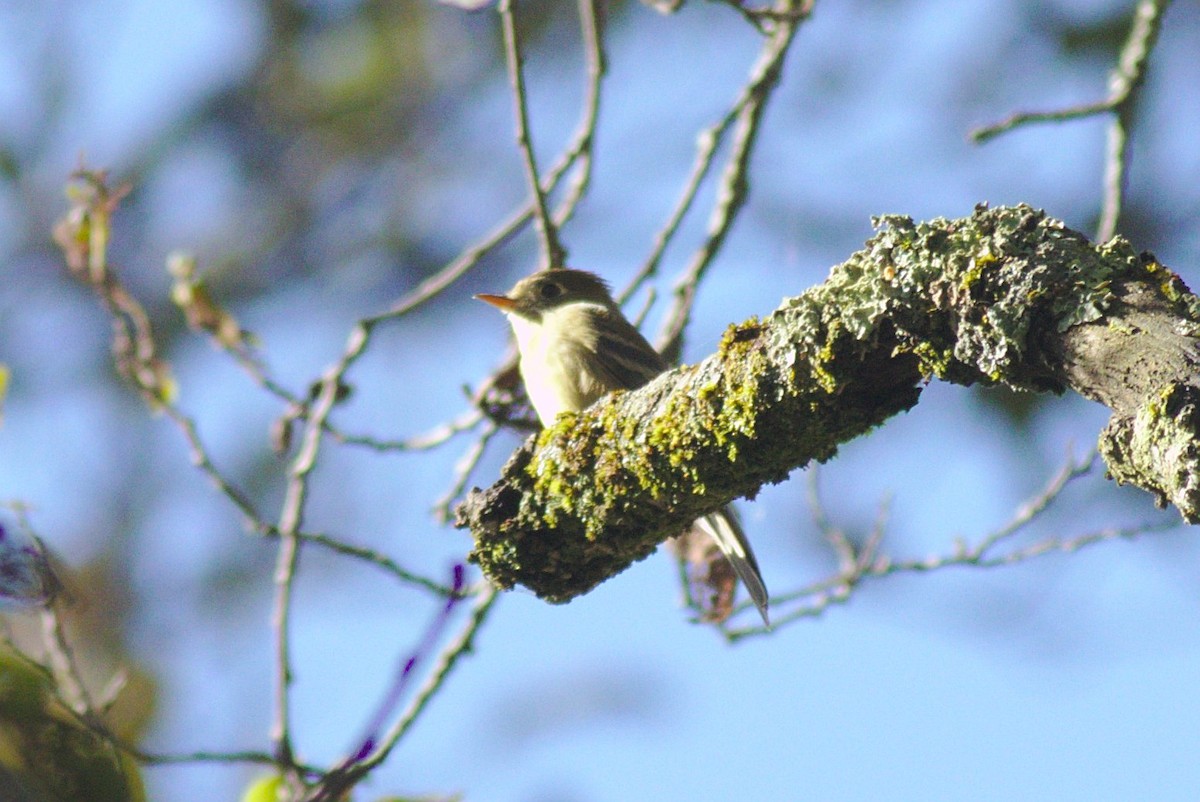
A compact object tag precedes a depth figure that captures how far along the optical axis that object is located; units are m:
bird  10.08
